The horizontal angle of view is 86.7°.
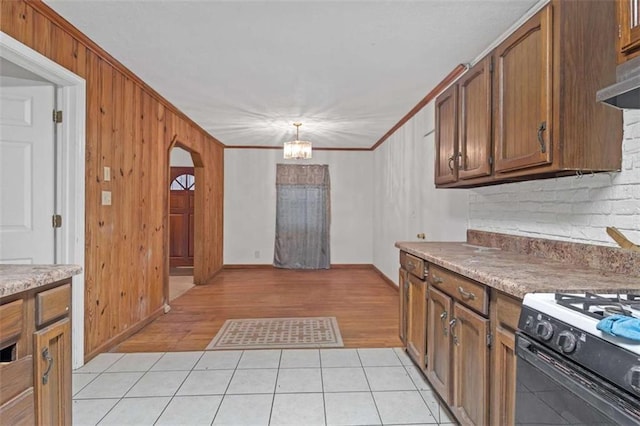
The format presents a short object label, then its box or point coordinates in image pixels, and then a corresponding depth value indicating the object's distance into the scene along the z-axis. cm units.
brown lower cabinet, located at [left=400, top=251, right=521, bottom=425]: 126
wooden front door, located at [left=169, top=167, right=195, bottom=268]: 682
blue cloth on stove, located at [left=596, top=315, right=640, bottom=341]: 74
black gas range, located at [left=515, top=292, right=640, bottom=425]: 75
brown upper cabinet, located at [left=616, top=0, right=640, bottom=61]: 114
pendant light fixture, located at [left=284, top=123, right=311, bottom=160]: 453
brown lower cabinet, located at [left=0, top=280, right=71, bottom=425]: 105
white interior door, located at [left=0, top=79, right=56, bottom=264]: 211
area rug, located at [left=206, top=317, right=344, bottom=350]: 285
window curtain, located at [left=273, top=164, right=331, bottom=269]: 641
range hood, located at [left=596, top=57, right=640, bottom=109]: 108
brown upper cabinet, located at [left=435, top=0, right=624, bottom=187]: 141
